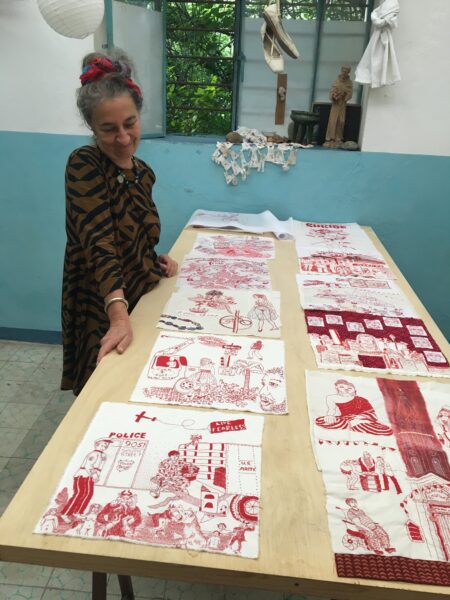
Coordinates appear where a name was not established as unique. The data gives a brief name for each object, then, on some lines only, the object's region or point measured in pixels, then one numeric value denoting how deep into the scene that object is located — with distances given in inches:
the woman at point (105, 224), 50.4
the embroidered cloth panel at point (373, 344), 46.3
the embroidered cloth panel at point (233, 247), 75.5
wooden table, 26.4
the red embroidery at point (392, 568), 26.3
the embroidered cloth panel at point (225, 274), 64.5
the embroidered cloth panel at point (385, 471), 27.5
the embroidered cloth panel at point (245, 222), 86.2
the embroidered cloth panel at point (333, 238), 79.8
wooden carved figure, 90.7
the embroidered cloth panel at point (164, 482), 28.2
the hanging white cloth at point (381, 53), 80.2
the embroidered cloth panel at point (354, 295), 58.4
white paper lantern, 70.0
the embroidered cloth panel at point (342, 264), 69.8
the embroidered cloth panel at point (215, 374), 40.1
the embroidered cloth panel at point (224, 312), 52.4
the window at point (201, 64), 108.3
